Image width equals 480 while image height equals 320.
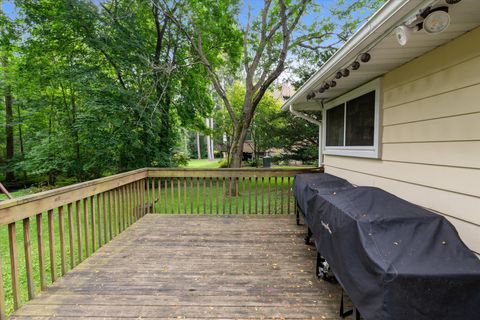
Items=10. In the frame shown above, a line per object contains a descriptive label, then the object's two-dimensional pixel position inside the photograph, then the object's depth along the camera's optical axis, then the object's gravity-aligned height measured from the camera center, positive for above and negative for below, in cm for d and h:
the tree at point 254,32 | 738 +347
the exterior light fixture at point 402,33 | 153 +67
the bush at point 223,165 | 1638 -119
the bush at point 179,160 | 964 -50
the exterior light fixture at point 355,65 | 228 +72
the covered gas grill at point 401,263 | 117 -59
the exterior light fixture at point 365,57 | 204 +71
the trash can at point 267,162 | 1262 -81
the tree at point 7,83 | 793 +268
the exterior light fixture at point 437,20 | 138 +67
